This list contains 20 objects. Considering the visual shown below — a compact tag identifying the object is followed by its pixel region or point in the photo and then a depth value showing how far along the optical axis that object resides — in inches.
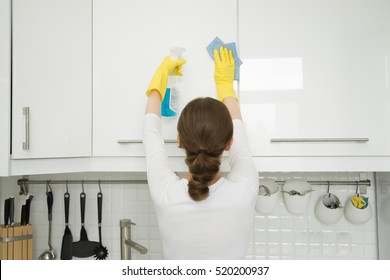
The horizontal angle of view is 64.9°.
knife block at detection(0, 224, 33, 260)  48.6
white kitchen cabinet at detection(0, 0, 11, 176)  32.9
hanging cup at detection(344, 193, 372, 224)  48.0
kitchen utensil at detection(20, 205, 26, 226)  52.2
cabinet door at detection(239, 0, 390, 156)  37.6
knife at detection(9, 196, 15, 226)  50.3
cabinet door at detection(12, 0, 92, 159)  34.3
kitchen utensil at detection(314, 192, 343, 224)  49.0
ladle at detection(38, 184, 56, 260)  54.0
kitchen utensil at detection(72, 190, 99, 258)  54.0
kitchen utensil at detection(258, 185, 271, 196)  49.5
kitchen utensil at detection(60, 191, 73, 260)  53.7
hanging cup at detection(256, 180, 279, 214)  49.4
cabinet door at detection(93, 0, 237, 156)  39.5
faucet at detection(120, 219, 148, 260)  52.0
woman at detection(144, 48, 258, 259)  29.7
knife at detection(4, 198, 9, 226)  50.4
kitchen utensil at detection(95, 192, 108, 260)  53.2
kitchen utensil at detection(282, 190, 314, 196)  49.0
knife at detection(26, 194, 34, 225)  52.6
